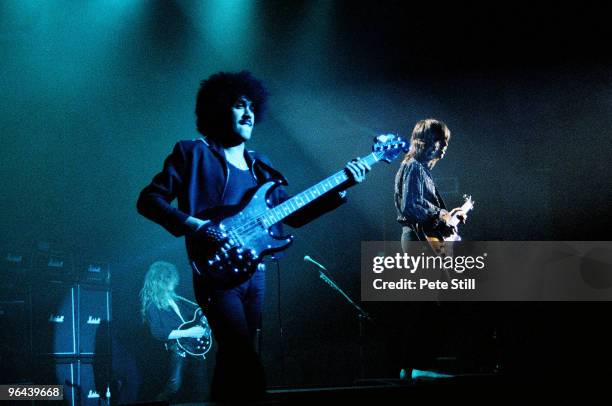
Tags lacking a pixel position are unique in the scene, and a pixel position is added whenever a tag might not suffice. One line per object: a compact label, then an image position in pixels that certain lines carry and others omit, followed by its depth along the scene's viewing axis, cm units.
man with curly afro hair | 282
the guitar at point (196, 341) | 626
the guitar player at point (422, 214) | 421
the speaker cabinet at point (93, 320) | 584
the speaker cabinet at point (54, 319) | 538
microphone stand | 623
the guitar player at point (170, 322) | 615
